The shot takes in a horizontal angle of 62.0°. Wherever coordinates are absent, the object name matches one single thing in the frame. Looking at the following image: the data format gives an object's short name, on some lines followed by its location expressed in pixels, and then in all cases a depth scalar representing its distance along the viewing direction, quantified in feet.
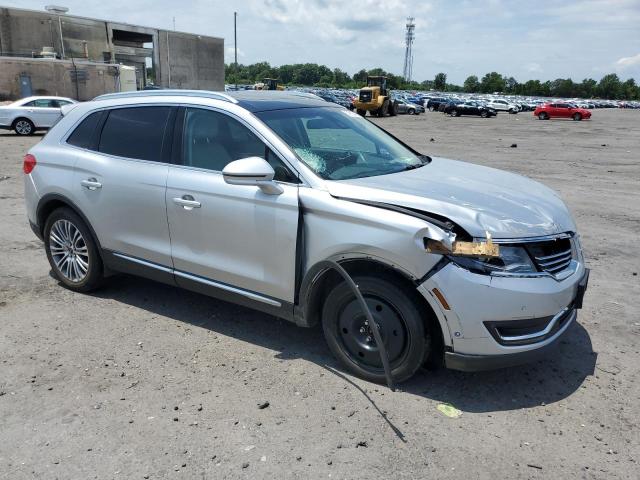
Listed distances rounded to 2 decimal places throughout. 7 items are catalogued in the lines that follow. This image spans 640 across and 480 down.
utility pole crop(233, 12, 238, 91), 243.19
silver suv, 10.14
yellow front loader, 139.23
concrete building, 143.02
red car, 154.61
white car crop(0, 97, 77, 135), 64.90
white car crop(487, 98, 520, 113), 196.03
